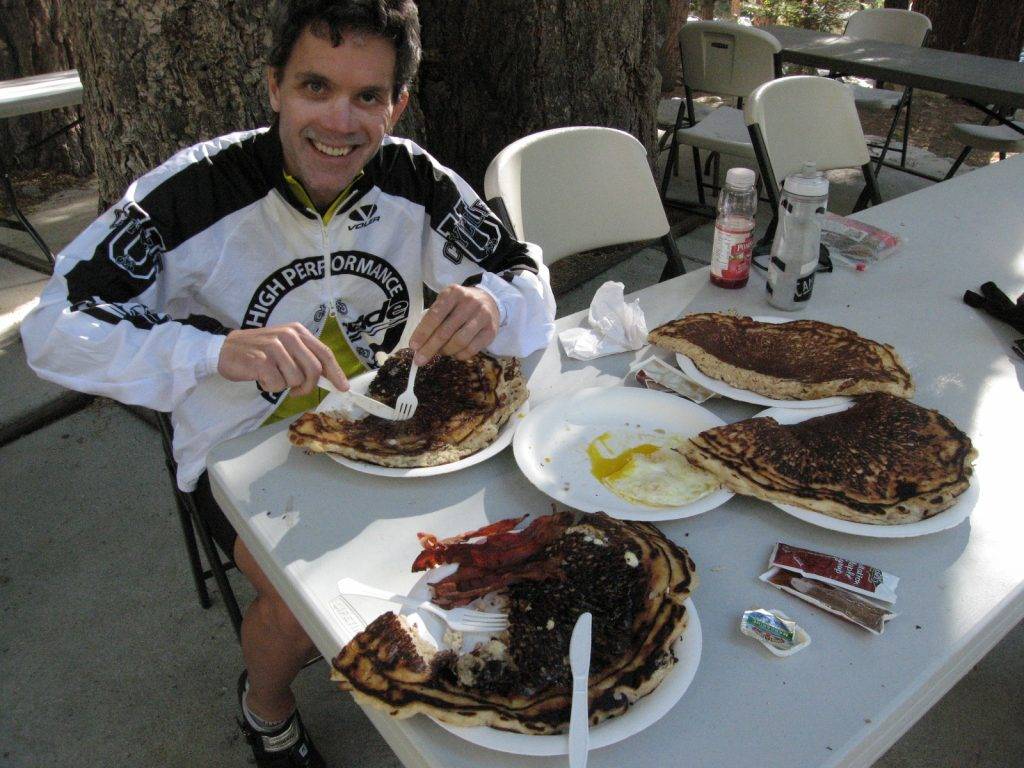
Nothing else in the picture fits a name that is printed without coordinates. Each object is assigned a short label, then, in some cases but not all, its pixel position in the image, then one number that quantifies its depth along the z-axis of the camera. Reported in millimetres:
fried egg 1236
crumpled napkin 1663
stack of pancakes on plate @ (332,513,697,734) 877
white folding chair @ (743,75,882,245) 2807
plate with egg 1225
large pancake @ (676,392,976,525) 1178
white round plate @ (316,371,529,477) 1266
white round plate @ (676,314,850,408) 1439
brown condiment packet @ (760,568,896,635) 1014
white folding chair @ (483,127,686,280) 2289
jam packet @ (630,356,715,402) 1521
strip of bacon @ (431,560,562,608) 1023
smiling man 1371
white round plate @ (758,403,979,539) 1139
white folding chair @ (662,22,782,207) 4664
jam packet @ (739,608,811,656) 984
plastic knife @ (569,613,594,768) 829
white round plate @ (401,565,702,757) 846
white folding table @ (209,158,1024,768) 887
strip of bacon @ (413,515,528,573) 1091
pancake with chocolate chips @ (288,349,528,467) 1302
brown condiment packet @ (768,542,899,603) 1057
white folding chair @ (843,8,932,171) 5621
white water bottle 1659
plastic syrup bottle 1758
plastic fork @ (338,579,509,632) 991
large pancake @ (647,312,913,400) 1455
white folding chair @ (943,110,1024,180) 4785
